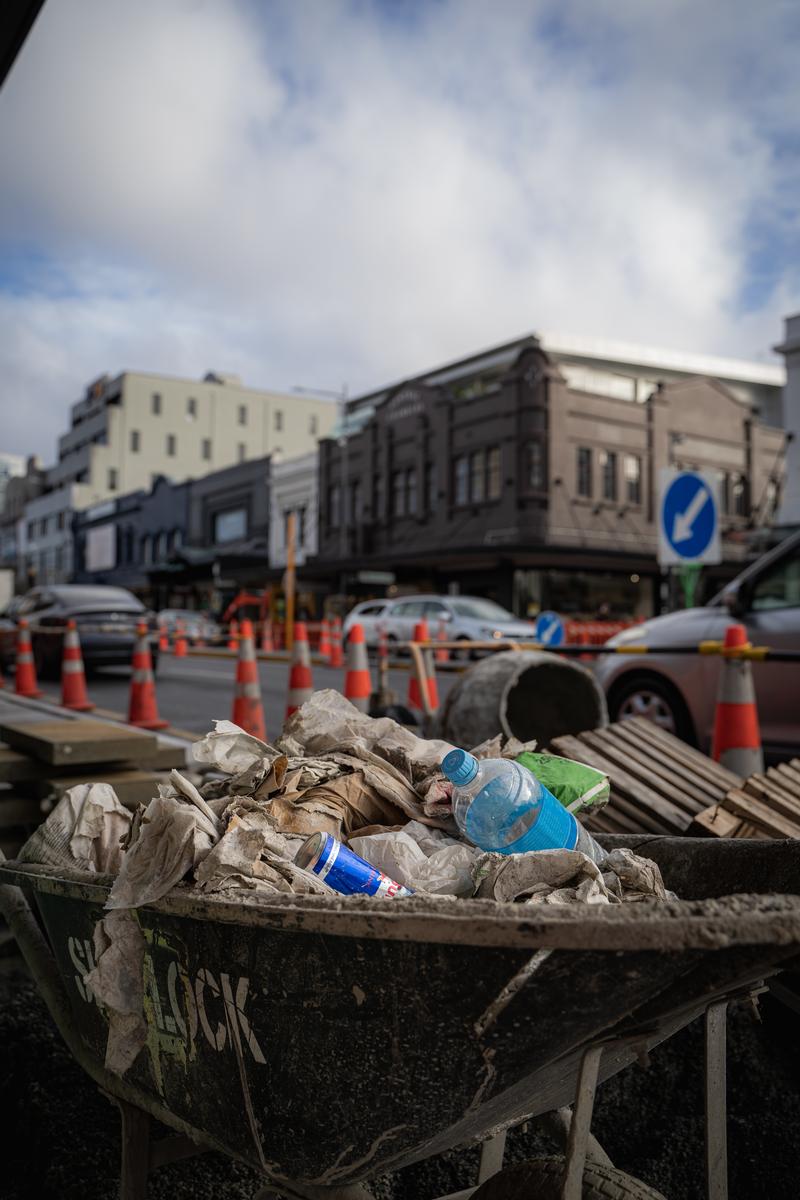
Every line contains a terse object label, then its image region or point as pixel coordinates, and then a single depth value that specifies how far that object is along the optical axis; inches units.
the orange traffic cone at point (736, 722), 194.7
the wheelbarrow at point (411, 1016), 49.3
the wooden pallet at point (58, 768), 144.8
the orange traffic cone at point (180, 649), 971.3
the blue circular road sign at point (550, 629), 586.6
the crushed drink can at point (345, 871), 67.8
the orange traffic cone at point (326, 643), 837.2
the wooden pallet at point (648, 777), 131.5
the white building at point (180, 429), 2847.0
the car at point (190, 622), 1267.2
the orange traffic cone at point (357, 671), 276.9
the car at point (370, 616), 934.4
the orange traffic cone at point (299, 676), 274.4
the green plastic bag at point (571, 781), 95.4
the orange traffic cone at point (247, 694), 287.3
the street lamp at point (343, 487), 1581.0
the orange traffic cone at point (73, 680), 429.7
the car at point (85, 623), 581.6
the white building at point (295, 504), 1715.1
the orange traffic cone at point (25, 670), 506.9
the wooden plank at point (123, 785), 145.1
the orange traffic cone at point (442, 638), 770.8
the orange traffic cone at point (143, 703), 359.3
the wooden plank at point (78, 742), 143.0
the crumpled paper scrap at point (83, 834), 84.0
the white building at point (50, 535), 2925.7
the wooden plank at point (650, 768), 139.8
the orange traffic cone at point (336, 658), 780.0
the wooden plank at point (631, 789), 130.1
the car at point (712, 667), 260.8
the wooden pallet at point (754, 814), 115.5
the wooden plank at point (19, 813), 151.0
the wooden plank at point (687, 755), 154.4
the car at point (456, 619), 818.8
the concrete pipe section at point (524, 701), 187.3
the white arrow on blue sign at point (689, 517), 316.5
